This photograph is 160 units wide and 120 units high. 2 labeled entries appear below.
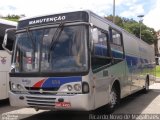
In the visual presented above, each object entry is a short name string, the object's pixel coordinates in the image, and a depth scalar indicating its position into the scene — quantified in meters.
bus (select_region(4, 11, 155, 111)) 4.48
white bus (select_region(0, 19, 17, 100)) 6.62
